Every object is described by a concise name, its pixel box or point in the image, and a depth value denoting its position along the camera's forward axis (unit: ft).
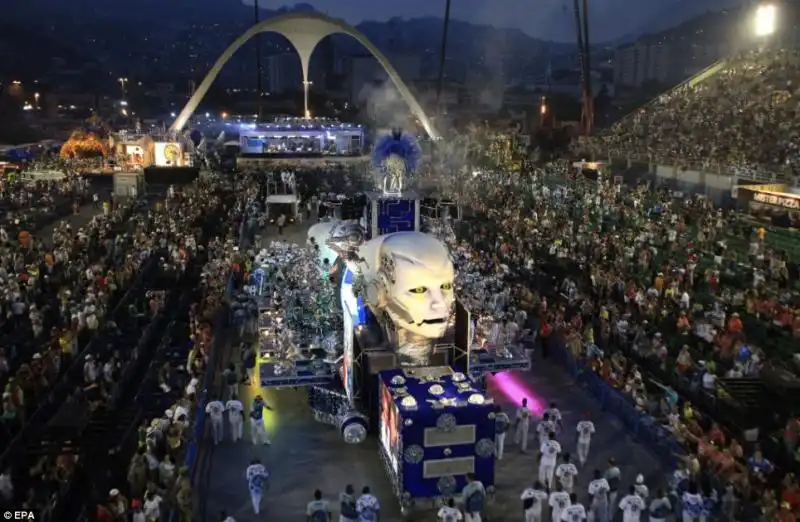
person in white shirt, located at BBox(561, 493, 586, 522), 36.27
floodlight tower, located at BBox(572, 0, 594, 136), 187.11
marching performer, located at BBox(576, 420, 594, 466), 45.70
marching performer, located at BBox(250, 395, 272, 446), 47.85
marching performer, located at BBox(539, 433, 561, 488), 43.04
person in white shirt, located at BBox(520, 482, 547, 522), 37.83
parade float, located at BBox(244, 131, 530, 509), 39.50
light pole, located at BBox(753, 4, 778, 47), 156.46
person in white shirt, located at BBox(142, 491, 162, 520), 36.32
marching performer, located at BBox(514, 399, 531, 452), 47.70
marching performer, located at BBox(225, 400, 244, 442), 48.52
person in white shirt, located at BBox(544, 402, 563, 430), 46.65
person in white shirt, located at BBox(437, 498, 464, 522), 35.27
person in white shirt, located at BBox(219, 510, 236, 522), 36.47
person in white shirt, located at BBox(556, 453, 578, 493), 41.32
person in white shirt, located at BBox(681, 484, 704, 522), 37.50
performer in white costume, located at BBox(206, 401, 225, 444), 47.85
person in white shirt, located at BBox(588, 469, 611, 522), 38.91
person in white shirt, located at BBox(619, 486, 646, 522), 37.45
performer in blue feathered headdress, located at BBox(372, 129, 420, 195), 59.31
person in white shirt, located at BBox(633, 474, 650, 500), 38.50
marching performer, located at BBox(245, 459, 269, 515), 39.96
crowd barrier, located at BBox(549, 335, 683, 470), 44.96
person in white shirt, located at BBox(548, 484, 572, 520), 37.55
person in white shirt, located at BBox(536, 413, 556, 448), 45.06
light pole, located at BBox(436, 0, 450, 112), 203.11
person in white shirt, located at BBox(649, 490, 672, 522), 37.32
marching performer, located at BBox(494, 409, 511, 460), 46.26
